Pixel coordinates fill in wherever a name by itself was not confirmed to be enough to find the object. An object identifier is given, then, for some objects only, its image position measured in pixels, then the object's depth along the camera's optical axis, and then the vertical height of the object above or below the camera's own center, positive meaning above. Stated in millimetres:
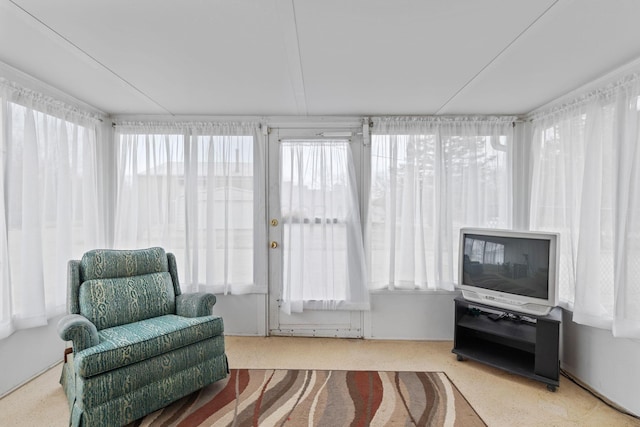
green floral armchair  1856 -837
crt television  2494 -507
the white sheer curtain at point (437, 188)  3227 +190
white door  3287 -151
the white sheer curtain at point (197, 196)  3289 +112
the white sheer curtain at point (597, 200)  2072 +53
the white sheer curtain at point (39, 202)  2244 +34
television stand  2430 -1100
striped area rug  2059 -1342
